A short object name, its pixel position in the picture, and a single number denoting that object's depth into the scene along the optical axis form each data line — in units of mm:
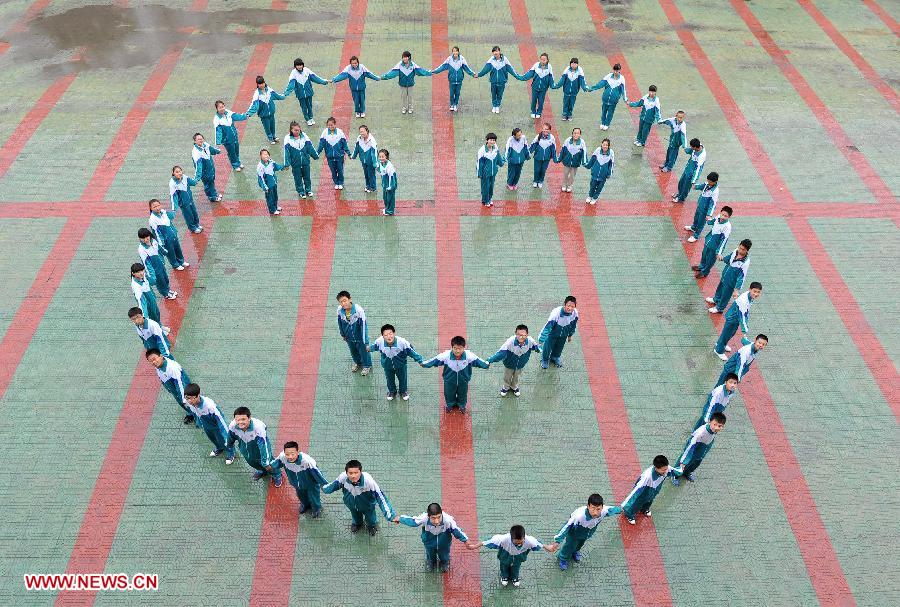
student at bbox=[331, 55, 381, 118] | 13227
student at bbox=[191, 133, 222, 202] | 11078
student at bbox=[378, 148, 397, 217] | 10867
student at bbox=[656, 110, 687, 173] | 11867
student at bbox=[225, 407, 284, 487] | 6996
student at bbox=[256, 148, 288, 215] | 10801
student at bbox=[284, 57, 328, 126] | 13109
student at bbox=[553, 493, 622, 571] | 6348
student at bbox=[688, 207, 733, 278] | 9766
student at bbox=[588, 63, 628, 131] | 13039
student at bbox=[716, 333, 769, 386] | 7957
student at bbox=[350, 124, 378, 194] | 11334
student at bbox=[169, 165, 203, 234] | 10312
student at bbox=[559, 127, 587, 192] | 11305
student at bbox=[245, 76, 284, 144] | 12492
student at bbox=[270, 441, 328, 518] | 6712
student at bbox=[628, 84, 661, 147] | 12555
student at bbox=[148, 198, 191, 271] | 9680
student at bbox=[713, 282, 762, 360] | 8430
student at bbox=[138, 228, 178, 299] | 9281
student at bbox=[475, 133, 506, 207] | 10953
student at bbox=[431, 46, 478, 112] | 13641
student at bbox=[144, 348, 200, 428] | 7461
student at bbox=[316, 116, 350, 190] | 11445
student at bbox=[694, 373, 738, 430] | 7383
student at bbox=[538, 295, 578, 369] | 8320
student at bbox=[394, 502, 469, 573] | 6210
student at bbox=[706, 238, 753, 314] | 9211
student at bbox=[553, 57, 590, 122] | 13211
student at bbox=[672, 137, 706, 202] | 11148
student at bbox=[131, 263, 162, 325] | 8711
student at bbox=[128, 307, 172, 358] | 8031
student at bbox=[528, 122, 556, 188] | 11438
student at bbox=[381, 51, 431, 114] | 13555
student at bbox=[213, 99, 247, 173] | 11758
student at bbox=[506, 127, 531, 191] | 11430
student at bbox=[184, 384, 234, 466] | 7125
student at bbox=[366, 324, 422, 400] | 7773
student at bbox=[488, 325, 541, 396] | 7902
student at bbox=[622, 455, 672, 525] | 6773
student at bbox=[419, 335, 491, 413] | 7723
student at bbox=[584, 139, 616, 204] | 11070
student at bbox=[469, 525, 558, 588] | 6160
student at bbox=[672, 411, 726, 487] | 6957
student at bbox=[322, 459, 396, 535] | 6492
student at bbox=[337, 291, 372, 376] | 8062
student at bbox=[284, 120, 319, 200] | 11102
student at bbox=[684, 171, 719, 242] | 10508
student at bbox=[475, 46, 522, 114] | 13401
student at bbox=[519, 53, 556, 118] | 13305
